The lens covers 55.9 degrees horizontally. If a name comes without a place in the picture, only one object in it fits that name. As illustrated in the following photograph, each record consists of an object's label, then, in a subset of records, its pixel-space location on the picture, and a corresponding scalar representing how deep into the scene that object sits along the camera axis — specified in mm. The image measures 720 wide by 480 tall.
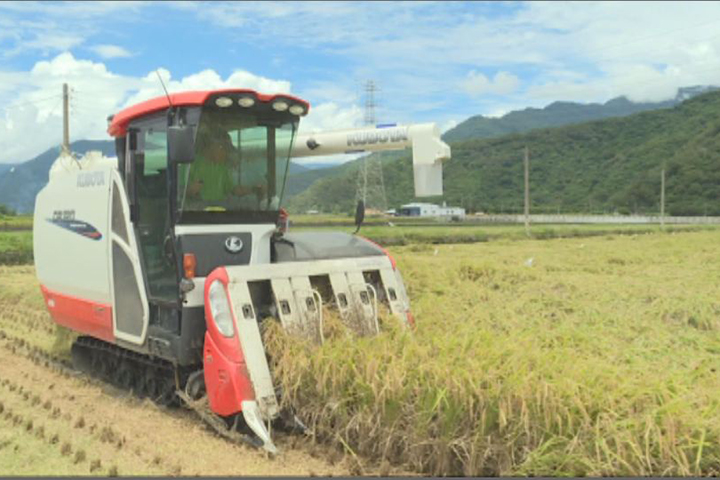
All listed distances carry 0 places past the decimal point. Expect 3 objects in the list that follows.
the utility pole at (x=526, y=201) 41438
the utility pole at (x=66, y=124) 27172
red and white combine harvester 5488
